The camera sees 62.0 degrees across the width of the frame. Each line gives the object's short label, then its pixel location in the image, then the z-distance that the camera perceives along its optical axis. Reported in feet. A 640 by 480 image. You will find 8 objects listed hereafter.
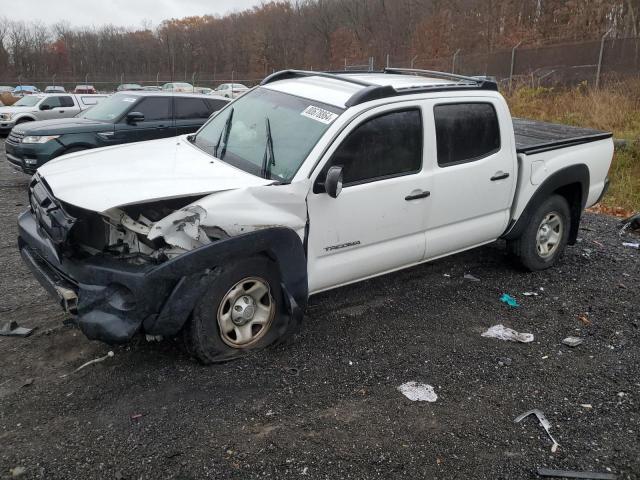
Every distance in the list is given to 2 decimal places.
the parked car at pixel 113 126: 28.94
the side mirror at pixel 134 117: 30.12
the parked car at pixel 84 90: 125.69
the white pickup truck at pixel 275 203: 10.59
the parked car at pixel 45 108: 52.37
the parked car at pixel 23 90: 124.69
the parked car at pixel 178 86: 138.87
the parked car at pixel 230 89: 128.26
